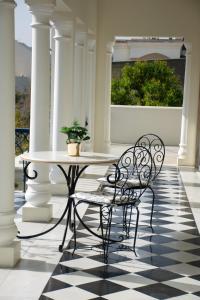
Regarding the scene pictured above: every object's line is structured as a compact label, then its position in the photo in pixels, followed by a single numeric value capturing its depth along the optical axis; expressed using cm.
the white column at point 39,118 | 615
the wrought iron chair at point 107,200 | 501
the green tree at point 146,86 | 1919
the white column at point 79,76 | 955
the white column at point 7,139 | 450
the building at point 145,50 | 2458
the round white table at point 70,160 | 495
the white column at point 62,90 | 757
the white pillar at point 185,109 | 1160
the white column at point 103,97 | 1195
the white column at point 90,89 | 1127
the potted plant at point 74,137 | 540
